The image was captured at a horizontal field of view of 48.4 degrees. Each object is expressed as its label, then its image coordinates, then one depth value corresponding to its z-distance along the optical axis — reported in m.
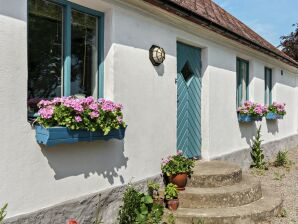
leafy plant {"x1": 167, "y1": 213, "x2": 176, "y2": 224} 4.50
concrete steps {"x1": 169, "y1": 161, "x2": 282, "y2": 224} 4.68
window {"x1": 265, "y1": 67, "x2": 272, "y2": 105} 10.67
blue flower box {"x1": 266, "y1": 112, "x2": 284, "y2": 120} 9.76
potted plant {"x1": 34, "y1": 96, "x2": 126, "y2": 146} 3.37
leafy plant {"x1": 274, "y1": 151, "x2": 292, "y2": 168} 9.52
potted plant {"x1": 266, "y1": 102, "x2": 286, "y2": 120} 9.83
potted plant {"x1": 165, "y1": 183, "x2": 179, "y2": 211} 4.89
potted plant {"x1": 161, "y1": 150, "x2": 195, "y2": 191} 5.19
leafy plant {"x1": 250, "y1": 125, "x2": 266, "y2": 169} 8.79
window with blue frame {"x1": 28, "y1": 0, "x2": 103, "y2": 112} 3.65
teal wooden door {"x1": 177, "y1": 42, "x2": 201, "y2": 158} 6.36
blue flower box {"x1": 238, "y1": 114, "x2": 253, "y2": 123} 8.19
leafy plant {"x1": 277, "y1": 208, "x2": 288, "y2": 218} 5.26
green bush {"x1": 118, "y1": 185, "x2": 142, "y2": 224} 4.34
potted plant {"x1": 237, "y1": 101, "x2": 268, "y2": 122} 8.17
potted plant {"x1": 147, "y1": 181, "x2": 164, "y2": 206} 4.96
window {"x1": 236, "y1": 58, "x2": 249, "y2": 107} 8.65
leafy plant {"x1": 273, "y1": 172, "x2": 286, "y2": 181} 7.93
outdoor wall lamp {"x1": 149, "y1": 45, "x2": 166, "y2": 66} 5.15
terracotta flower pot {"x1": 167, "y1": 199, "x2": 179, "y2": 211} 4.89
